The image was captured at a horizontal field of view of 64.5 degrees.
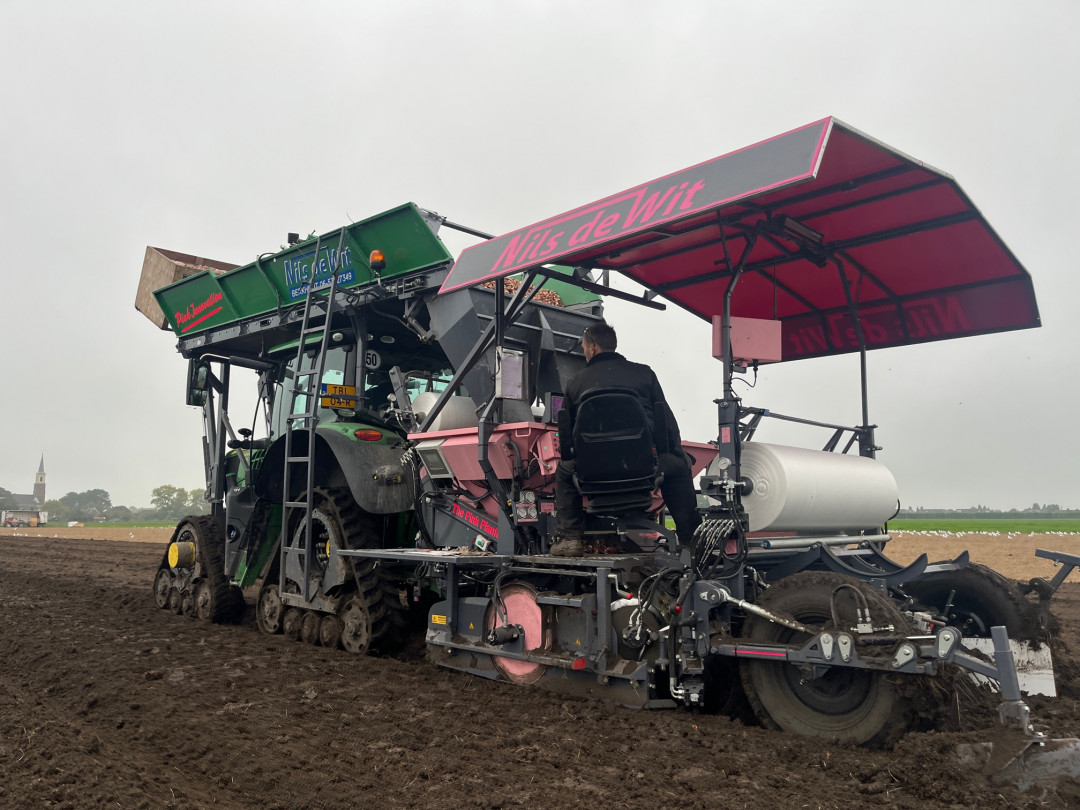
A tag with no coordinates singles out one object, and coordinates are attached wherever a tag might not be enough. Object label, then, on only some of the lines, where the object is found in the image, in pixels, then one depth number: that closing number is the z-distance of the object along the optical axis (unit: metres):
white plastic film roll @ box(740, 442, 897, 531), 4.98
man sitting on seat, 5.05
